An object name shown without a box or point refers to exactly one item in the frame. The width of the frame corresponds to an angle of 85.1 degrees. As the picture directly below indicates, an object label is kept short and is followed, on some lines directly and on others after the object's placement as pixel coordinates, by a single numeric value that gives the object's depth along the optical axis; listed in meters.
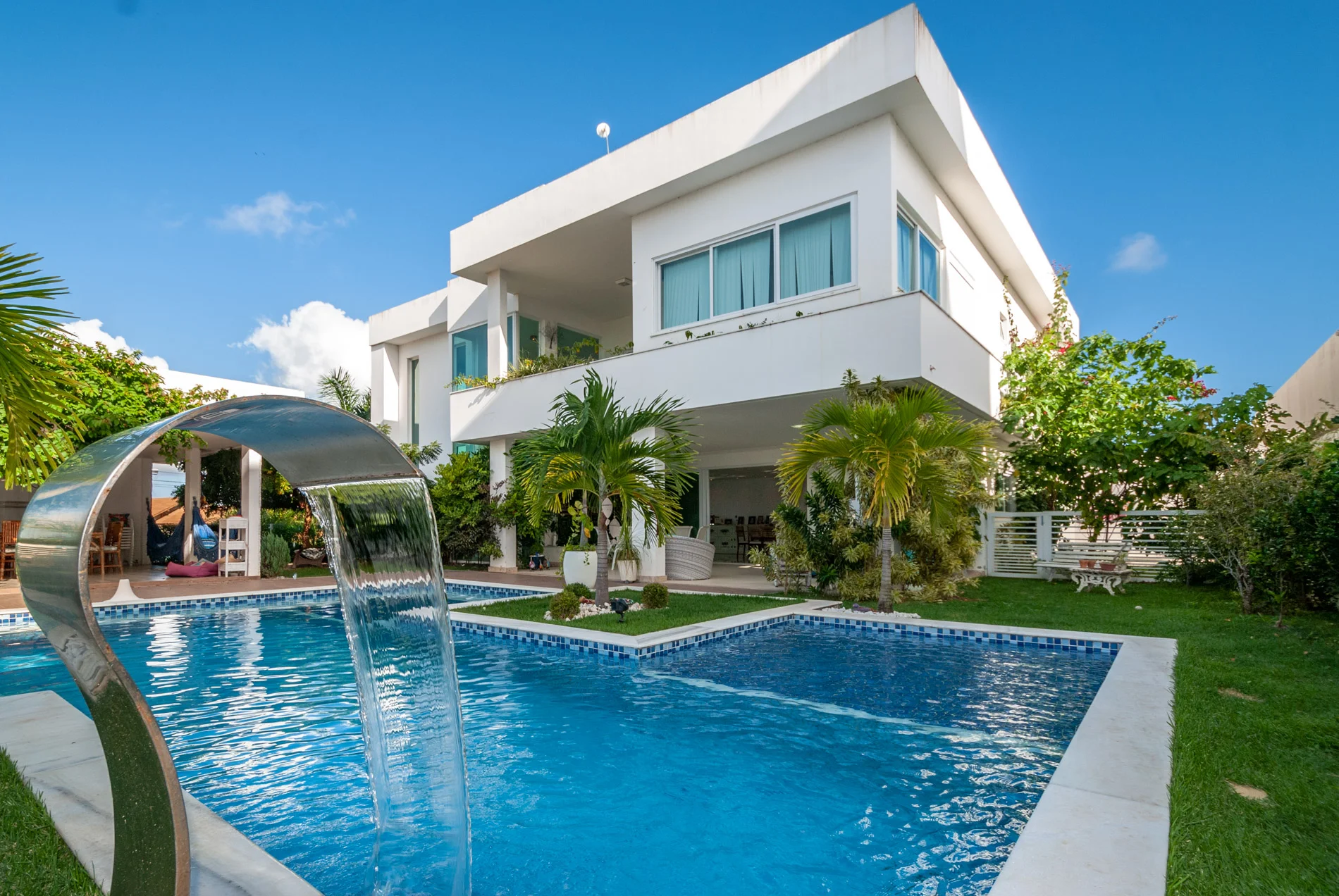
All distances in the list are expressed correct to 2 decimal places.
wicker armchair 13.59
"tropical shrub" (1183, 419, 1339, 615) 8.19
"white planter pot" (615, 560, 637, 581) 13.34
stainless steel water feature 1.74
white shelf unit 14.27
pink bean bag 14.20
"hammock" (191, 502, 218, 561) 15.66
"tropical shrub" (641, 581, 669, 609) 9.75
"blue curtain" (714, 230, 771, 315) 12.24
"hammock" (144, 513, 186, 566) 17.20
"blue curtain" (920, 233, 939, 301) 12.50
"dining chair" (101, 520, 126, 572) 15.52
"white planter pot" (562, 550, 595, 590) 12.23
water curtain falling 2.96
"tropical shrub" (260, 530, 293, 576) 15.07
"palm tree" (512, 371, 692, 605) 9.15
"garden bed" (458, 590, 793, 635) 8.28
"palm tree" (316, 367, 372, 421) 23.17
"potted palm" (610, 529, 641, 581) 13.16
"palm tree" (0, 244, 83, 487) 3.68
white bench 11.58
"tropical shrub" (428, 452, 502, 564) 16.33
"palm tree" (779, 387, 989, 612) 8.81
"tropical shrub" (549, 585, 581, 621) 9.02
